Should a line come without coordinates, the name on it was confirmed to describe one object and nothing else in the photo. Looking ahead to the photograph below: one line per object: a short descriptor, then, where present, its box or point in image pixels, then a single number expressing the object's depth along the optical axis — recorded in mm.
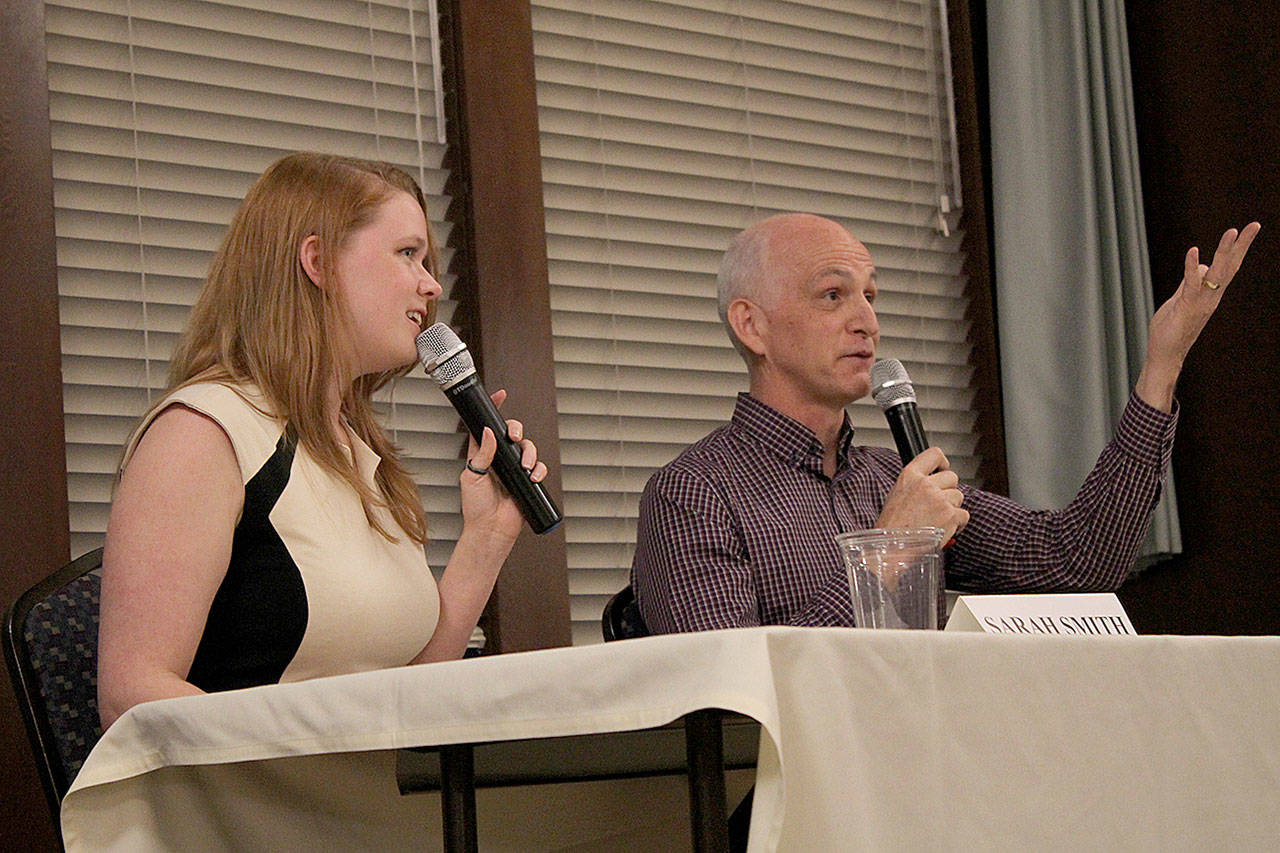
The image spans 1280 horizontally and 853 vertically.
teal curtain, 6162
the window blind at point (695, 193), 5946
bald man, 5341
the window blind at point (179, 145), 5570
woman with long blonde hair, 4860
